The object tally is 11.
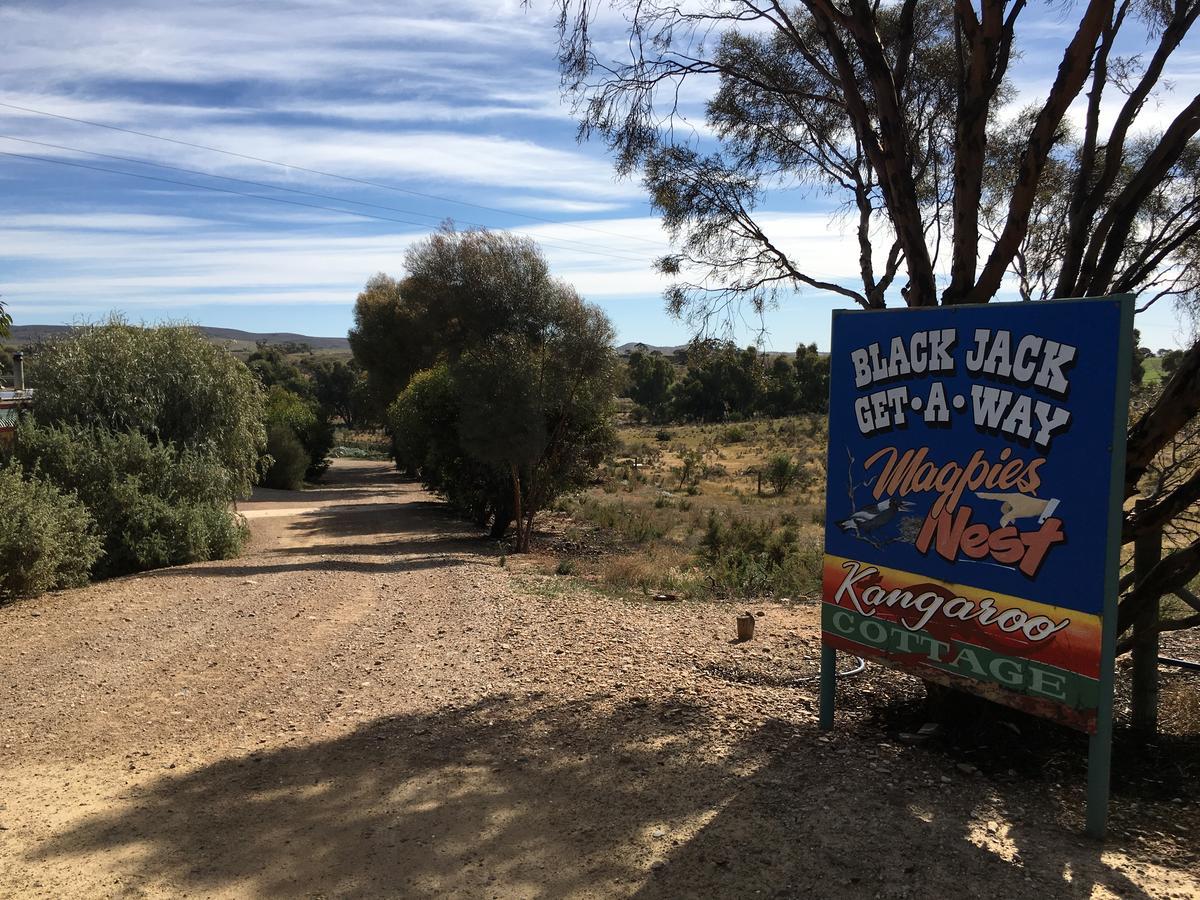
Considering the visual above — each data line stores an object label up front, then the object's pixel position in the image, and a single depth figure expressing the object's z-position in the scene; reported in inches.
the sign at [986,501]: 166.2
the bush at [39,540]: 418.0
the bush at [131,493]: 535.8
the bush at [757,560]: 479.5
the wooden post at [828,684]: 225.6
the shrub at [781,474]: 1282.0
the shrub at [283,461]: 1421.0
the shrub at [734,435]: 2087.5
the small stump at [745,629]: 344.2
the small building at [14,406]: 576.2
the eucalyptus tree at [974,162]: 240.8
